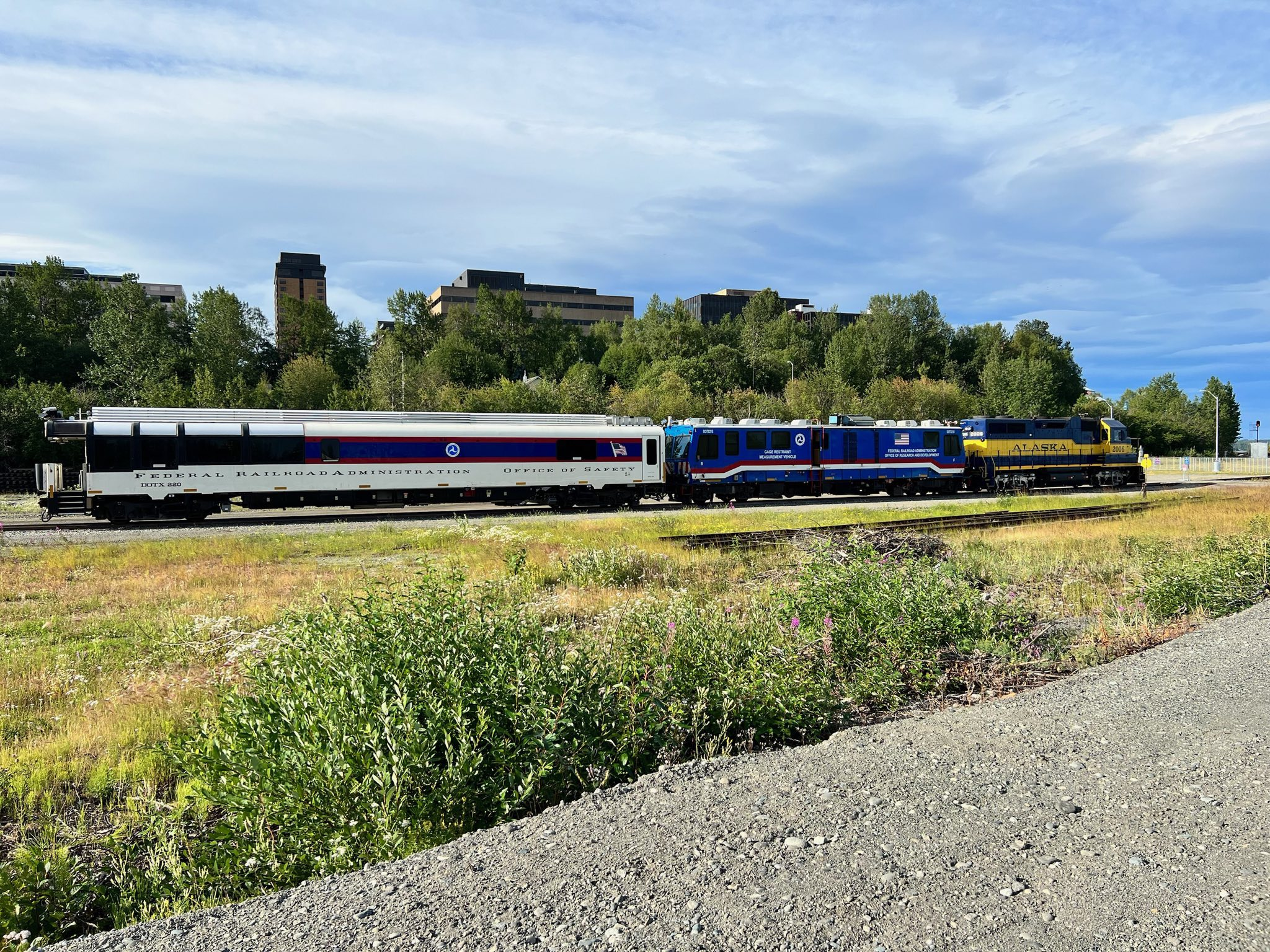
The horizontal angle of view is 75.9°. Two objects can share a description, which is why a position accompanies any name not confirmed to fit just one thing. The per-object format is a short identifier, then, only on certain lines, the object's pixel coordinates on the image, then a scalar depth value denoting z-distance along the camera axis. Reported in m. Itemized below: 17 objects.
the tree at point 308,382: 72.94
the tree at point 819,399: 72.06
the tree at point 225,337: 75.56
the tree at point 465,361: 89.69
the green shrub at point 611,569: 15.23
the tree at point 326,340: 94.94
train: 24.69
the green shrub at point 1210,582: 11.91
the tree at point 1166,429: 94.19
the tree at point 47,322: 74.69
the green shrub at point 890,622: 8.09
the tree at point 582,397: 60.59
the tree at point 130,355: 62.56
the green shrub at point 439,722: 5.02
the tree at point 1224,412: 105.06
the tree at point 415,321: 101.62
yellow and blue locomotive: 39.41
